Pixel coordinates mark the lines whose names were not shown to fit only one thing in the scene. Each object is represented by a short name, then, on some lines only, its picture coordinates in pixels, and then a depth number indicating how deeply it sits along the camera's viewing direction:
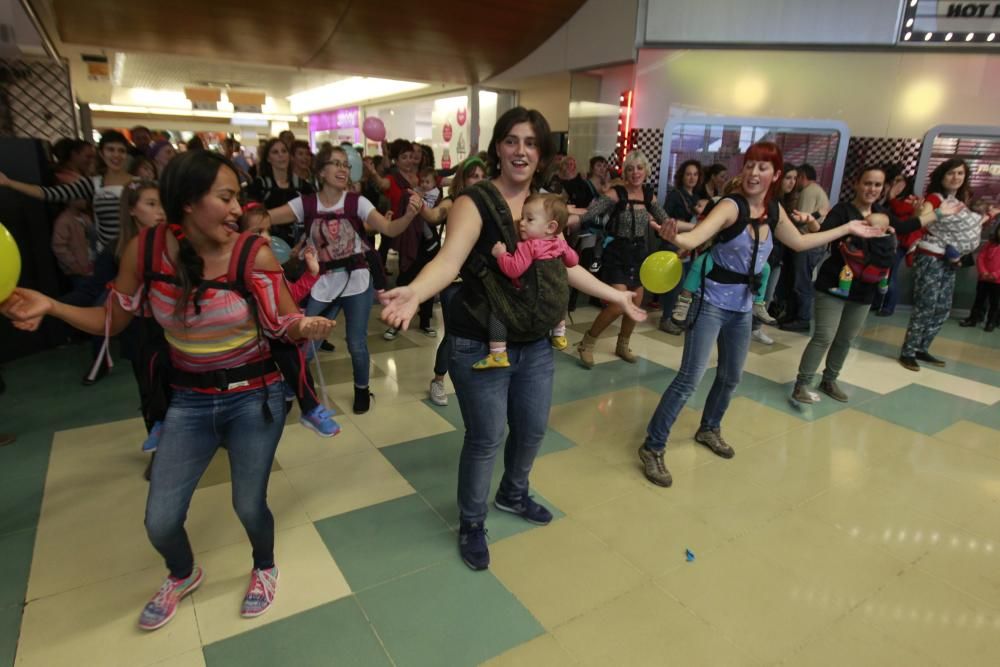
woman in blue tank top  3.07
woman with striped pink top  1.78
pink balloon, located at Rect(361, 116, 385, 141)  10.07
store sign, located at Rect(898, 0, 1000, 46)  7.21
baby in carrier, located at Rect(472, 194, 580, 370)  2.20
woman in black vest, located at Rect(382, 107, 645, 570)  2.16
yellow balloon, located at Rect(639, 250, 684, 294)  3.02
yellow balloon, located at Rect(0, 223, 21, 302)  1.67
